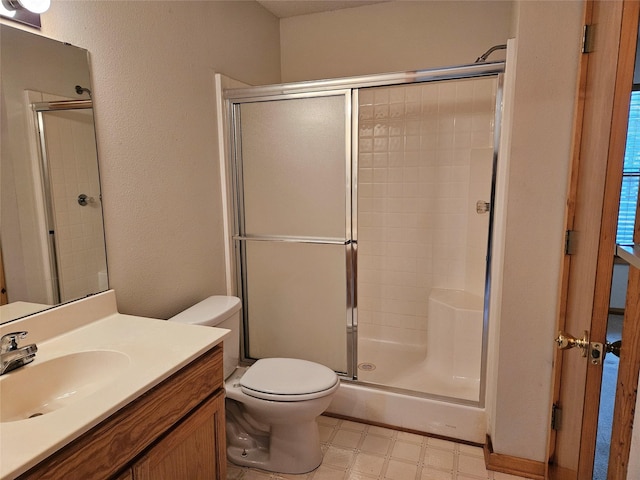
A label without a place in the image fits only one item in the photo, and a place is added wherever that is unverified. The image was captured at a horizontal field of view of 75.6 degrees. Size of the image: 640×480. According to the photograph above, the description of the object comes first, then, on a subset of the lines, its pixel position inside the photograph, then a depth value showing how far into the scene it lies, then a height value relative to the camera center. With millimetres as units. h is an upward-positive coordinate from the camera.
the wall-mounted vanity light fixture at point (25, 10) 1241 +544
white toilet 1805 -947
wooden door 1002 -94
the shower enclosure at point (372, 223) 2215 -235
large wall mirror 1282 +25
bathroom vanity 894 -550
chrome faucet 1150 -470
